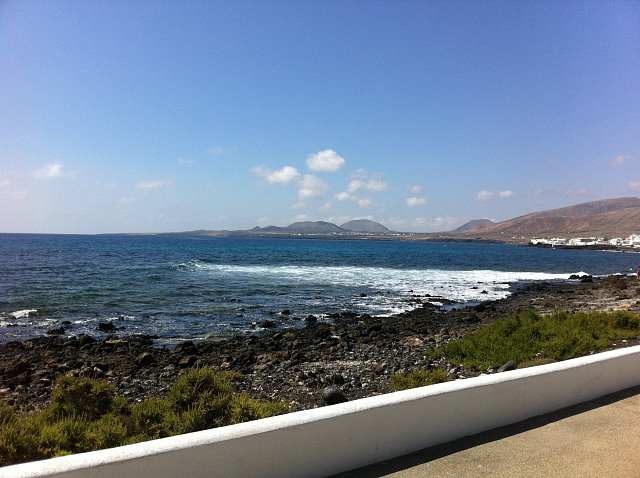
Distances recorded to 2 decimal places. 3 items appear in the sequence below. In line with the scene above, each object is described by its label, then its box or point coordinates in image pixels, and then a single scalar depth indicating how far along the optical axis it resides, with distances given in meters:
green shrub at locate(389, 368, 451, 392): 8.31
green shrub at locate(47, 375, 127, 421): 5.97
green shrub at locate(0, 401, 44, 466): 4.31
